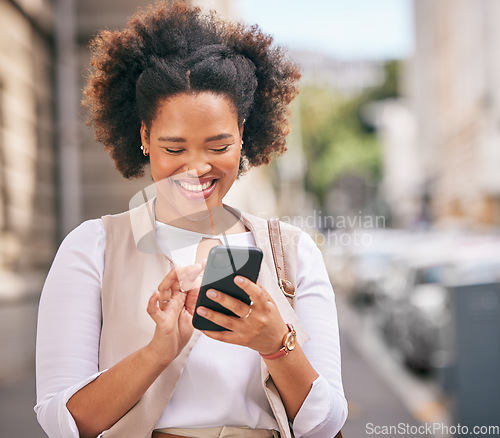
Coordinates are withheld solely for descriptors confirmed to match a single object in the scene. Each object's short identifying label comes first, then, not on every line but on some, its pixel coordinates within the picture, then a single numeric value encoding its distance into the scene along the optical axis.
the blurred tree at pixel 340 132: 45.16
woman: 1.49
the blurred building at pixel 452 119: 23.86
